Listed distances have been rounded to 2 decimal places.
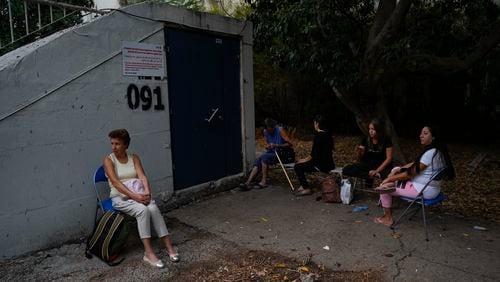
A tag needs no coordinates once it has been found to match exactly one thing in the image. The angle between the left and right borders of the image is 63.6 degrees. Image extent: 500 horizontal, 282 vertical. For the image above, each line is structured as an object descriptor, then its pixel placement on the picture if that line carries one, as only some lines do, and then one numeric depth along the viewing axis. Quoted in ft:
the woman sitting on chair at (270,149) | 22.08
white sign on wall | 16.30
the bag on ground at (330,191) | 19.22
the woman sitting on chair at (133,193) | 13.23
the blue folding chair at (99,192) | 14.45
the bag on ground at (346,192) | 18.84
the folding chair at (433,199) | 14.51
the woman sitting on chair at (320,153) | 20.04
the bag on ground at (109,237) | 13.09
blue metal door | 18.60
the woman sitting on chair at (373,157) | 18.17
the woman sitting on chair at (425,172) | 14.73
